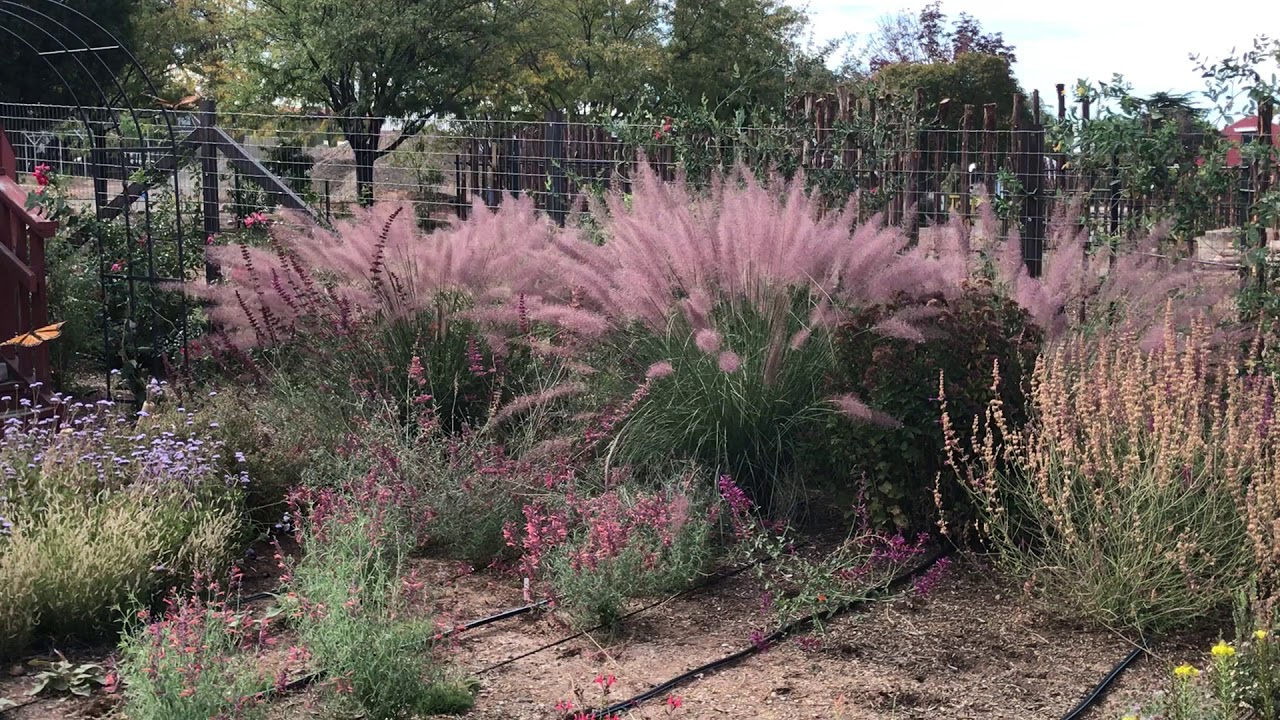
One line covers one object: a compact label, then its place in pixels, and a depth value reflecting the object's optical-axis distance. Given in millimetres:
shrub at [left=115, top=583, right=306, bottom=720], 3064
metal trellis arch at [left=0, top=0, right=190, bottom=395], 7688
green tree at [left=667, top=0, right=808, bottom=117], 31797
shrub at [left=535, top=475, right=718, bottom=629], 4023
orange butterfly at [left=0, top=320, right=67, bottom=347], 6098
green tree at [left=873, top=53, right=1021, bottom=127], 30281
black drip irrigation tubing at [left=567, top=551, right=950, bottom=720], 3408
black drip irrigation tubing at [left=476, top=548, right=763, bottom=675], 3812
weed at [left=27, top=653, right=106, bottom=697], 3666
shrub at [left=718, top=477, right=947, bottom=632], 4125
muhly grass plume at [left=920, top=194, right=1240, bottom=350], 5184
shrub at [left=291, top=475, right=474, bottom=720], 3279
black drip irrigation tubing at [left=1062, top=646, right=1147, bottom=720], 3381
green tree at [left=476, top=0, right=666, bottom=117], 29531
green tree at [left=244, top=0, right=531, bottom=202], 25672
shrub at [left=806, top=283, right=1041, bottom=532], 4633
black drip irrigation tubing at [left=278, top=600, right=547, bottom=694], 3586
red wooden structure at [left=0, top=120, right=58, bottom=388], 6695
